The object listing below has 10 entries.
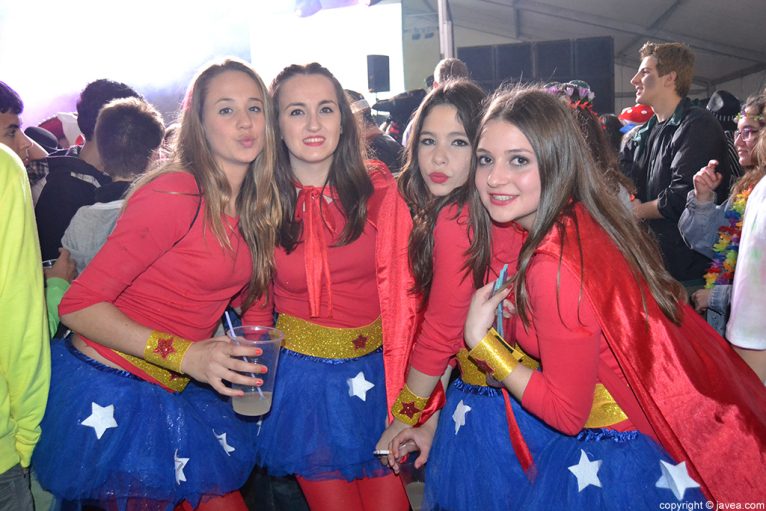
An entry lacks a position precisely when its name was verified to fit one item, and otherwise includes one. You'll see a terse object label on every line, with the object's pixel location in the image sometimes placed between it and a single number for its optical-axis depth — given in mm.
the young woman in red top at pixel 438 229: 2326
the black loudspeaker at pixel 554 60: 8938
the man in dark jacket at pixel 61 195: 3312
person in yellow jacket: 1647
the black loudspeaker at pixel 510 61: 8969
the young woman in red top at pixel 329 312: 2471
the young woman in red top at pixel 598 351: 1751
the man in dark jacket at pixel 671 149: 4367
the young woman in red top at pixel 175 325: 2088
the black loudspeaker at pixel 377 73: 9094
